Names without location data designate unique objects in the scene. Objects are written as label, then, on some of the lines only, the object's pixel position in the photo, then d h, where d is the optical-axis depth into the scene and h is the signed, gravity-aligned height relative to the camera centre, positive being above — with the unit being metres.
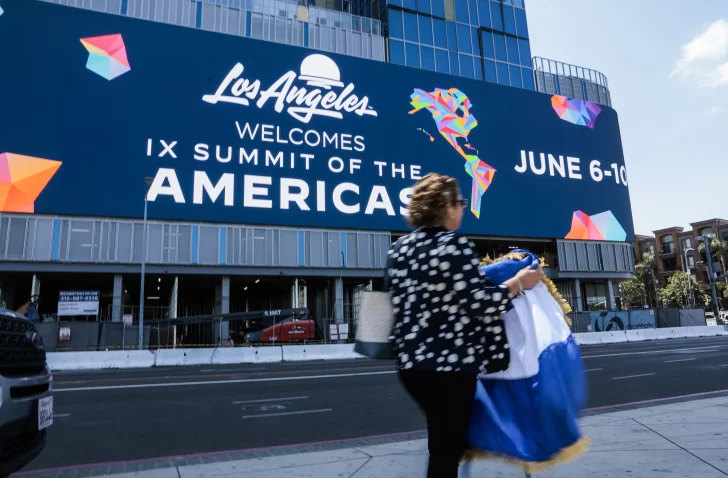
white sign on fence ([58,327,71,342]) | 21.70 +0.11
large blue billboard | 31.56 +13.63
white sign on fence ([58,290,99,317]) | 24.70 +1.57
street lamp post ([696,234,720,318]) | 39.17 +2.71
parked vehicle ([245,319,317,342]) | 29.17 -0.27
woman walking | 2.45 -0.04
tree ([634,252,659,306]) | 85.31 +6.28
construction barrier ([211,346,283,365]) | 19.75 -1.05
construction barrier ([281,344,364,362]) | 21.11 -1.13
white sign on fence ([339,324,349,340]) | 30.05 -0.44
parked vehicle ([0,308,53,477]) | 3.07 -0.36
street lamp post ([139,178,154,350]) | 22.82 +0.28
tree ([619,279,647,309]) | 86.31 +3.27
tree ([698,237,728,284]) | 73.50 +8.31
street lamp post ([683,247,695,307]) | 73.16 +3.30
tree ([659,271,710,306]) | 74.97 +2.76
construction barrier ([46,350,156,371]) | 17.80 -0.90
